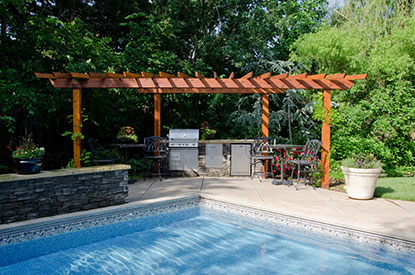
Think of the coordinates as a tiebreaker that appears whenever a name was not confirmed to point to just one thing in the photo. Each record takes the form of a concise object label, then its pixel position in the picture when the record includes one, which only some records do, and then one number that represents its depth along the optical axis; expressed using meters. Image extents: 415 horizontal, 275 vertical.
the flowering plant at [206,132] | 7.80
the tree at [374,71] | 7.14
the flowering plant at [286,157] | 6.61
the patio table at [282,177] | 5.99
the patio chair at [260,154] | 6.75
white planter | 4.61
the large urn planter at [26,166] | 3.69
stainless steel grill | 7.21
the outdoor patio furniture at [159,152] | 7.03
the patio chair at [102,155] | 6.29
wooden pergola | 5.76
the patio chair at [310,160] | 5.74
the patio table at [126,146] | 6.30
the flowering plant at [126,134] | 7.40
